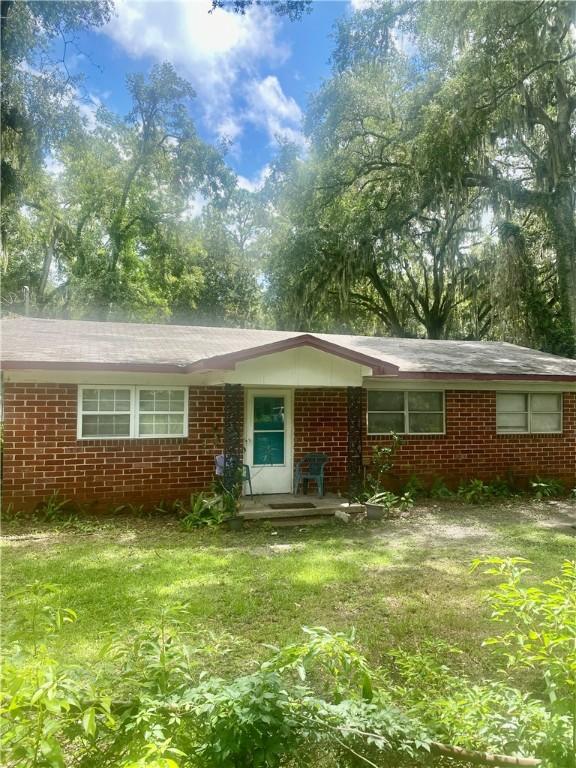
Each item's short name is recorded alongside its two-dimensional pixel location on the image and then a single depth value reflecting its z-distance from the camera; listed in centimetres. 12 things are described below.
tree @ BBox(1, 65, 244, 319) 1465
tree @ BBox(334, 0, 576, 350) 1188
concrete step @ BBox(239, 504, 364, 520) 832
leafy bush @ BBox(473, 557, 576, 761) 205
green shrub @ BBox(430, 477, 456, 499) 1046
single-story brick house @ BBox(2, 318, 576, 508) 838
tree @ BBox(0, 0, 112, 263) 800
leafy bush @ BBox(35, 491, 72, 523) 813
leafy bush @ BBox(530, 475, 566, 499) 1094
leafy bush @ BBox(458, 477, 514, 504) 1034
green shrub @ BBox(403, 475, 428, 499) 1031
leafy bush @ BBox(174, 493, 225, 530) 810
